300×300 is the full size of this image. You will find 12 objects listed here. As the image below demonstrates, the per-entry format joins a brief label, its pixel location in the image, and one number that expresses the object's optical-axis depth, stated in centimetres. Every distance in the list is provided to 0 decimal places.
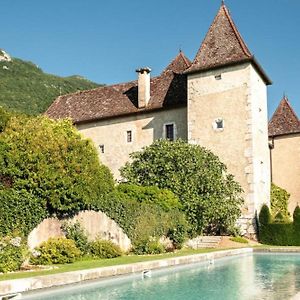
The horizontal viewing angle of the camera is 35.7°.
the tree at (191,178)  2352
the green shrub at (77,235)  1661
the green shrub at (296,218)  2641
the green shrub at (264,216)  2752
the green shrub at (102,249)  1692
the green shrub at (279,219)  2748
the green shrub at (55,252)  1492
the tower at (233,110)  2841
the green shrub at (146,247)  1870
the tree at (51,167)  1560
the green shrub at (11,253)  1257
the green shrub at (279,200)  3406
